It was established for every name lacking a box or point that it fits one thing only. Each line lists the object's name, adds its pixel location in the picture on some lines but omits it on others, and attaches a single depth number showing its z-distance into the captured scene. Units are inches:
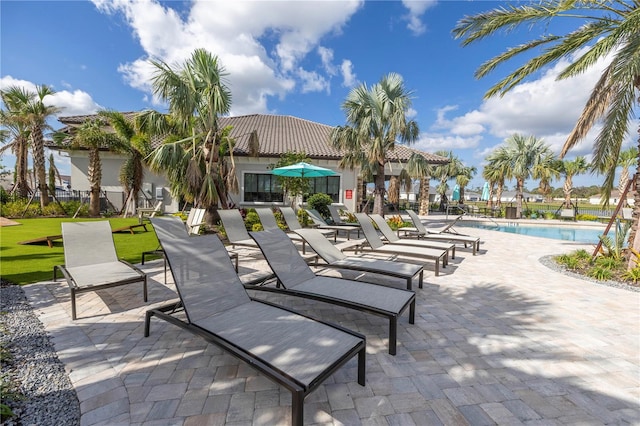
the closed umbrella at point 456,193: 1101.7
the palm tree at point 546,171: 906.1
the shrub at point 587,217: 892.5
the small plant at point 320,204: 531.2
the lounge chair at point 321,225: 396.5
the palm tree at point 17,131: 615.8
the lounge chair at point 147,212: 476.1
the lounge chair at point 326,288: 125.6
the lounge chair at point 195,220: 304.3
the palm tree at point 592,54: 224.2
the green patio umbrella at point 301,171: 455.2
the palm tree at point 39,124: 603.2
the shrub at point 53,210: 592.3
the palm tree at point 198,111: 335.9
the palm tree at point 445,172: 1326.4
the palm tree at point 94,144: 576.1
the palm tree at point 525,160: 898.7
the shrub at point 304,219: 492.7
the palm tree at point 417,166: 531.8
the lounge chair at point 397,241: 276.0
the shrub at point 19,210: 553.9
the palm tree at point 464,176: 1290.6
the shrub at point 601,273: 236.7
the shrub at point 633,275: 224.1
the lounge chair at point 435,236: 327.6
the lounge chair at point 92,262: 151.1
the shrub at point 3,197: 605.6
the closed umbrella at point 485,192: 1074.7
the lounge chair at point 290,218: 365.6
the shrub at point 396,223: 493.0
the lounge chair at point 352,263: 178.4
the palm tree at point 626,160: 901.8
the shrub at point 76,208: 608.4
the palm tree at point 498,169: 967.0
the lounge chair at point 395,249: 235.4
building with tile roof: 672.4
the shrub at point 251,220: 446.8
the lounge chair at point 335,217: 468.2
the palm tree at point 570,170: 1020.2
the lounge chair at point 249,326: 80.0
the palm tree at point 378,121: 466.9
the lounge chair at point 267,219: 336.8
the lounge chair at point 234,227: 284.6
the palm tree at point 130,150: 601.3
